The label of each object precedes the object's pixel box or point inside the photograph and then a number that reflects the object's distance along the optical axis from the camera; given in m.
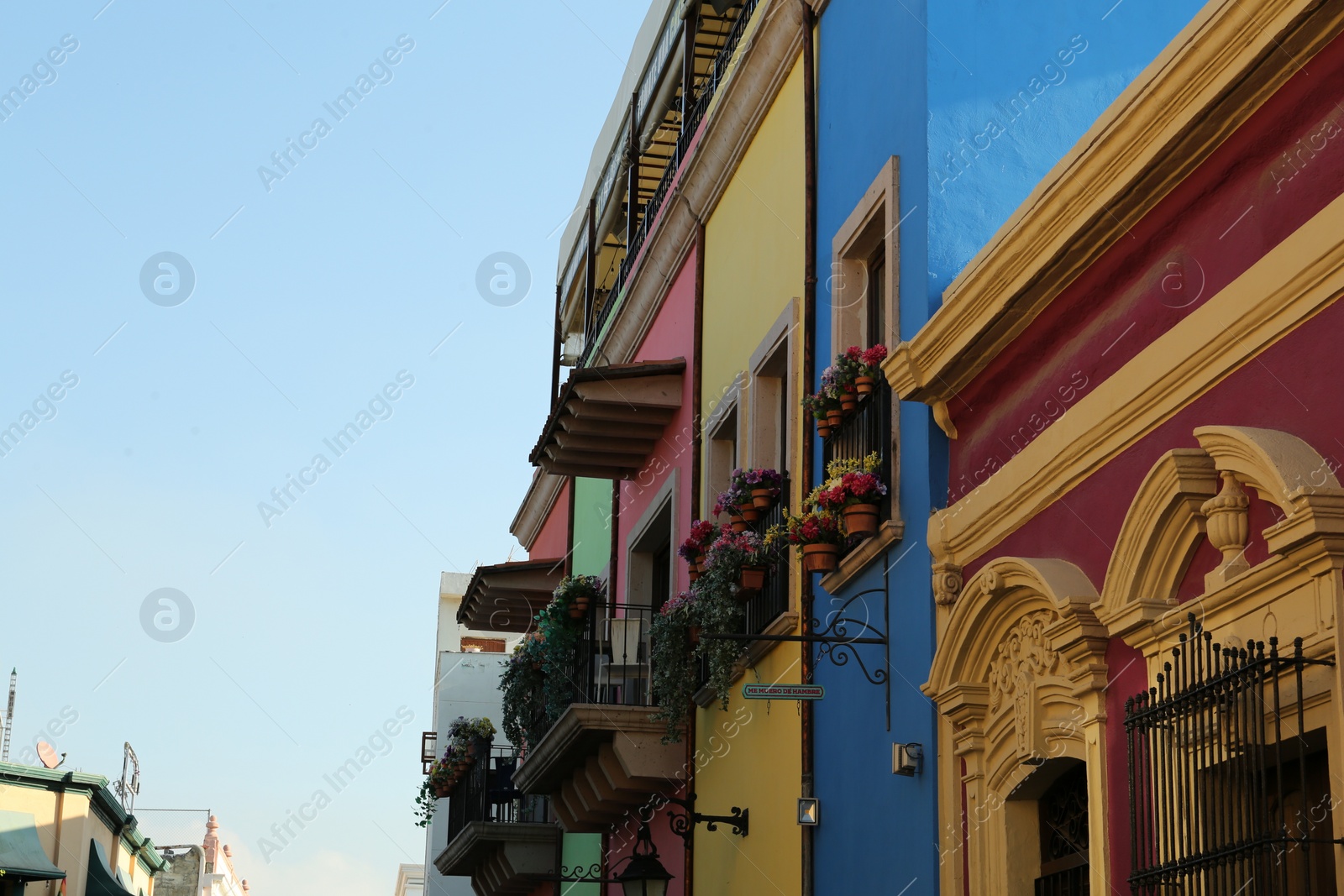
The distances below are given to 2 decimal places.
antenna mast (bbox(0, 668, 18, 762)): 35.50
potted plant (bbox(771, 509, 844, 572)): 9.16
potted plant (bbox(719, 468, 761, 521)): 10.93
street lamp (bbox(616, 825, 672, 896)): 11.54
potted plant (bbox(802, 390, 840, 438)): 9.28
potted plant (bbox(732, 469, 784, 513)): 10.77
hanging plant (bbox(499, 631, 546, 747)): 16.27
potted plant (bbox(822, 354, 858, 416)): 9.12
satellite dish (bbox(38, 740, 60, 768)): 30.17
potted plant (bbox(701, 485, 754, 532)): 10.98
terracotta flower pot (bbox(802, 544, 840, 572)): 9.16
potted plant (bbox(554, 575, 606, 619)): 15.47
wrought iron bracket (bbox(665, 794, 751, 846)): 10.81
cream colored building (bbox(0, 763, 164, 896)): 26.52
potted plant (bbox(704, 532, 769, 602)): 10.82
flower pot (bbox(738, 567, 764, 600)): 10.82
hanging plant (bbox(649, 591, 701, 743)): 11.98
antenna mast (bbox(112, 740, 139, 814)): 40.94
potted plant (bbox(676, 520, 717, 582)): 11.92
